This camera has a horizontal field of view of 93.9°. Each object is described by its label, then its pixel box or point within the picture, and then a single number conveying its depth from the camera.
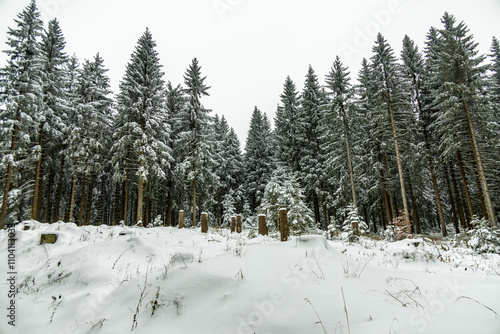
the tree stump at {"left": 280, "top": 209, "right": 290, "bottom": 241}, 7.48
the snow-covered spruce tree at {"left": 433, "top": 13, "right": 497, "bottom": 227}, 16.34
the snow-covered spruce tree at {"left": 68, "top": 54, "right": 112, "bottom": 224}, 18.81
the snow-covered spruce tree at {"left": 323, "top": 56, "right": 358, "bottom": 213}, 21.58
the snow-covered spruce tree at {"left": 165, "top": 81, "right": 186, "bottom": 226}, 22.61
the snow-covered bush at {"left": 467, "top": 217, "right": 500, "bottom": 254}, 7.52
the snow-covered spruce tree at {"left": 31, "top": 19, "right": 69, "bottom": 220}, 18.09
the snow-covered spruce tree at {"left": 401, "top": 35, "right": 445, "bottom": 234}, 21.30
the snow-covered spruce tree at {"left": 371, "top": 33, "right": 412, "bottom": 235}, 19.69
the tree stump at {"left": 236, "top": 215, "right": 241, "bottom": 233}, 13.38
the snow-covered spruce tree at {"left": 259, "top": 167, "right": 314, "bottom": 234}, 15.42
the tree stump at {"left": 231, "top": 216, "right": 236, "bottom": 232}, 12.80
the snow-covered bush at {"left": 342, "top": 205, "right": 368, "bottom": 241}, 10.94
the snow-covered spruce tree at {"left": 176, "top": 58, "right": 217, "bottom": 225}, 20.86
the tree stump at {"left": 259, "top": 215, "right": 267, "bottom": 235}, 9.37
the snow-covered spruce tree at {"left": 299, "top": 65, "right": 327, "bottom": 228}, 24.30
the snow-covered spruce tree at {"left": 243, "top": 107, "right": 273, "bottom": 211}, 30.52
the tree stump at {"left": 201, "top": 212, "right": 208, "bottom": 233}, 10.98
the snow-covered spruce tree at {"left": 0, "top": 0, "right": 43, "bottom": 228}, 14.98
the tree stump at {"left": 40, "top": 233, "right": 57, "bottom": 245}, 5.80
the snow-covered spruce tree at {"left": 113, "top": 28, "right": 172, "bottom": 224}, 18.02
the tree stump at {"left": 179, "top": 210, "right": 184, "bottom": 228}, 12.60
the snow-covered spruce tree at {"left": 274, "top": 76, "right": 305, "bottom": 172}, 26.55
